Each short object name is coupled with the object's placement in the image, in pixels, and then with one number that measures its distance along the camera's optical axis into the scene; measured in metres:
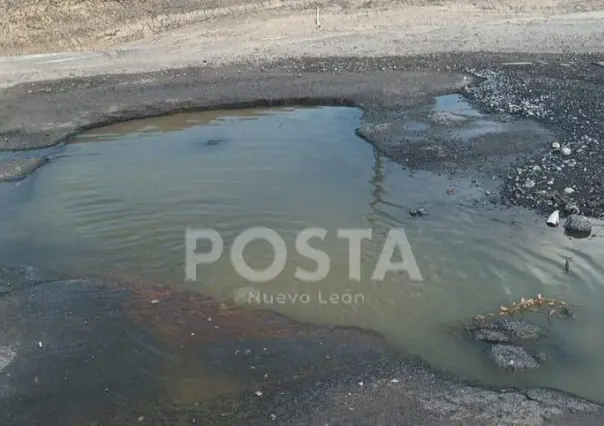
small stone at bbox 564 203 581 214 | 7.81
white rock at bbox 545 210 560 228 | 7.61
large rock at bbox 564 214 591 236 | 7.44
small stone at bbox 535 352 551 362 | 5.55
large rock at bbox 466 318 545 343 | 5.81
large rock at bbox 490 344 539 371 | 5.46
